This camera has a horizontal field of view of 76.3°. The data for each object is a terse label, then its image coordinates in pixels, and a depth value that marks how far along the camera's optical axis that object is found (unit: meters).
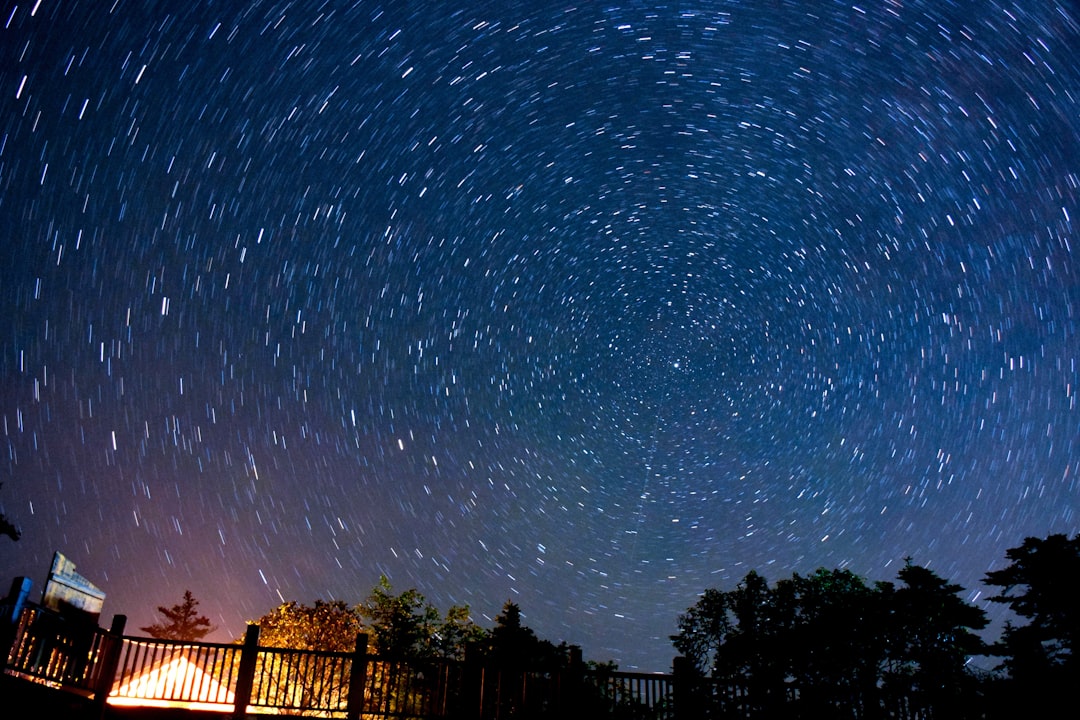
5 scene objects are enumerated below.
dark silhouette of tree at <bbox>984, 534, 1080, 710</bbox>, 17.66
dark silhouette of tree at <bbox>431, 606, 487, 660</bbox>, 23.92
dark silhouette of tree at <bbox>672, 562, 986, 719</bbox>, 21.67
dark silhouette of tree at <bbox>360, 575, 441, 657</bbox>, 23.66
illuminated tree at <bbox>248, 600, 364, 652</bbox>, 23.97
